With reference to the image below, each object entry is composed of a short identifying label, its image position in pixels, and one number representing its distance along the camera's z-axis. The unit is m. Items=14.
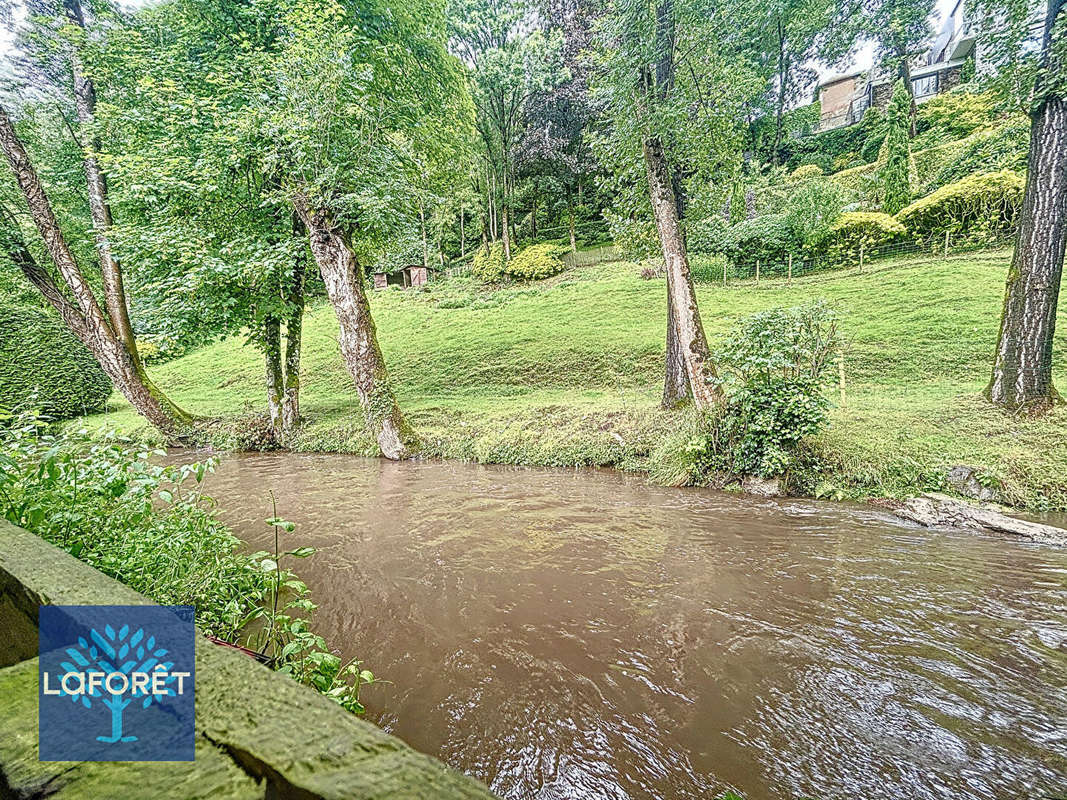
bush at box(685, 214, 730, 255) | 9.48
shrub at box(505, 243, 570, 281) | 23.34
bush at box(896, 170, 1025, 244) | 14.62
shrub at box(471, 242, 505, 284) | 23.94
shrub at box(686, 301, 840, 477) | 5.71
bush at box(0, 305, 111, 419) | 14.67
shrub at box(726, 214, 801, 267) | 17.97
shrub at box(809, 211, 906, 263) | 16.50
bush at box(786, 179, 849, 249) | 17.09
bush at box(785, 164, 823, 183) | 24.91
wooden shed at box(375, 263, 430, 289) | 27.73
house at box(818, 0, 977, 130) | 29.25
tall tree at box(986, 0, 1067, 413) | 5.84
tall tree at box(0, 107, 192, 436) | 8.37
